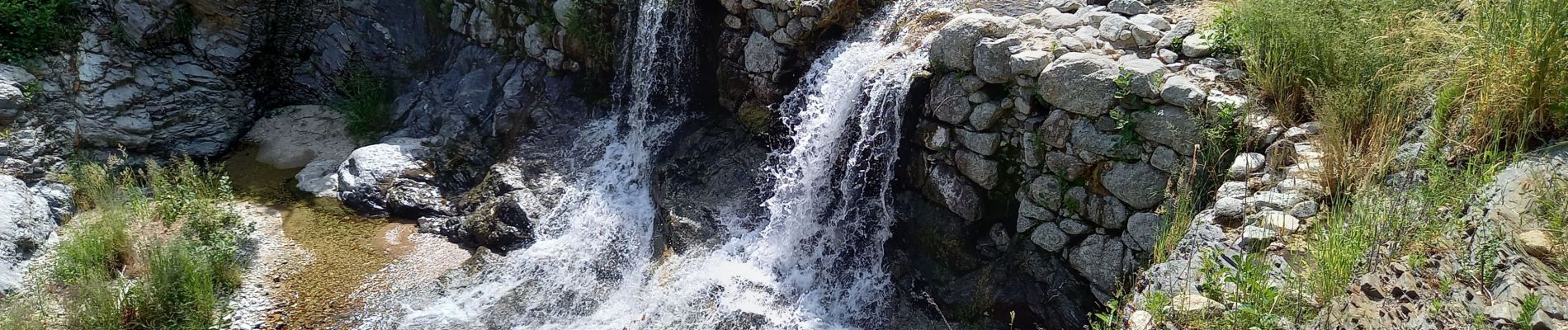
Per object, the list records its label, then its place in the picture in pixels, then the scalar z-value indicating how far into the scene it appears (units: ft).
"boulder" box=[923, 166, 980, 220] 16.79
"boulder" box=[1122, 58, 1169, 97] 13.85
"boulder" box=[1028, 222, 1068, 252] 15.33
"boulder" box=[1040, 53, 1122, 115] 14.35
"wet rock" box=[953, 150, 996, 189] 16.28
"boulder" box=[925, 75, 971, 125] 16.49
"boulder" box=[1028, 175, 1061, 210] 15.29
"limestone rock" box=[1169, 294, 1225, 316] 9.99
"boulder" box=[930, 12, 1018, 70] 16.26
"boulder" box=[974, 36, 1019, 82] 15.72
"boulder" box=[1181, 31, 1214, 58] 14.55
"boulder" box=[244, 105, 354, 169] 26.73
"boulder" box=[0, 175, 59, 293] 19.17
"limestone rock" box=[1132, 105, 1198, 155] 13.32
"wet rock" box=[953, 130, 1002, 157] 16.14
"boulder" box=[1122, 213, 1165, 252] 13.55
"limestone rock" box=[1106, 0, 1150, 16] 16.93
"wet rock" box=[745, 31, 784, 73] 20.84
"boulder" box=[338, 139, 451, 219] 23.91
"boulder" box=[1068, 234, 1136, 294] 14.28
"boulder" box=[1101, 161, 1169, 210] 13.71
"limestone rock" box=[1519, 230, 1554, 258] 8.35
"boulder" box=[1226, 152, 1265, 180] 12.59
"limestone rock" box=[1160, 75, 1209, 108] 13.37
